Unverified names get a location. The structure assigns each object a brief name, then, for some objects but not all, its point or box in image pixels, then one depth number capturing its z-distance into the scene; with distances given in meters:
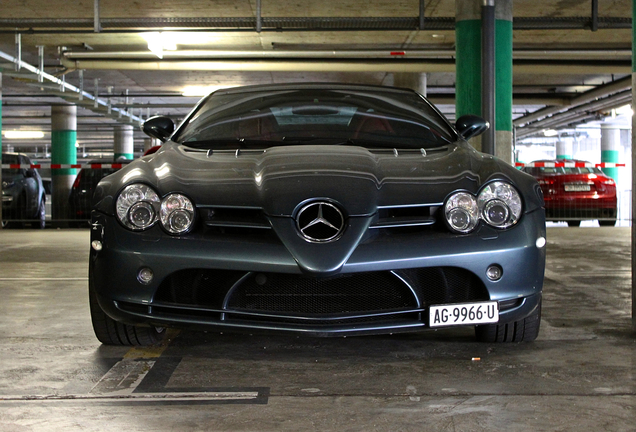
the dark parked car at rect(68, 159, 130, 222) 15.51
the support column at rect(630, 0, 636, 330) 3.73
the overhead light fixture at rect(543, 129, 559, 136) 36.91
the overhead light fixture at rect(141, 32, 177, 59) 11.76
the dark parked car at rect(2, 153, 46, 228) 15.70
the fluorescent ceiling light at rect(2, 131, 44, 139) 36.47
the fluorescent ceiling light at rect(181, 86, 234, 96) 21.14
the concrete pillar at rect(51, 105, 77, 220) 25.73
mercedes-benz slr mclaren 2.76
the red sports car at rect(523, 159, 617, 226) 14.72
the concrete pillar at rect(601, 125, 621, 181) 36.41
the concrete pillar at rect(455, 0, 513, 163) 9.30
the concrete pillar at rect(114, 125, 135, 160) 33.84
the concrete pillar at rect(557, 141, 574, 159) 42.44
